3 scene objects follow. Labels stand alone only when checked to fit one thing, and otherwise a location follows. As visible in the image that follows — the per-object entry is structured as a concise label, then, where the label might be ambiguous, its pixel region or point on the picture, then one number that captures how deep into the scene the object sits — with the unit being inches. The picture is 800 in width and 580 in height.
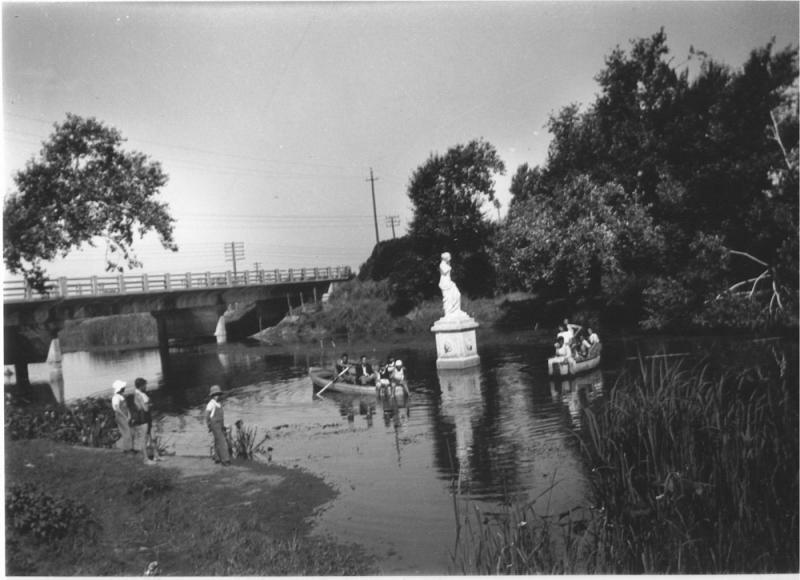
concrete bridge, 1348.4
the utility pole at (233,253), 2425.6
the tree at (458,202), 2145.7
